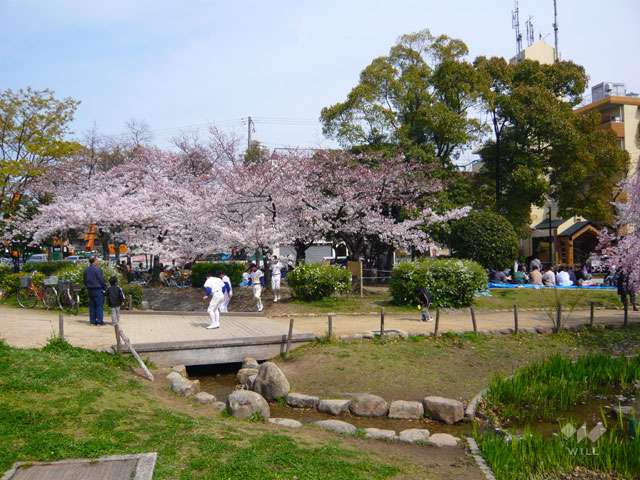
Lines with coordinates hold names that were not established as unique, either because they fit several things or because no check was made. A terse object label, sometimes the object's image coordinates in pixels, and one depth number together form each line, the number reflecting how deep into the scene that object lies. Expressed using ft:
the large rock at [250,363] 41.61
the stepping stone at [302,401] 33.45
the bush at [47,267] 77.19
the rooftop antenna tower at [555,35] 150.92
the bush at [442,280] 61.21
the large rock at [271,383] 34.58
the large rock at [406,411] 31.60
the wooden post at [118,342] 36.51
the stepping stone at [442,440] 25.66
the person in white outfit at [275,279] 67.36
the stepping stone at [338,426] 26.96
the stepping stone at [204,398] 31.27
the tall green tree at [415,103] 84.69
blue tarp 81.10
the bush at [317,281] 64.96
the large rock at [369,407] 31.83
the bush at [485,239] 79.25
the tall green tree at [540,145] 88.38
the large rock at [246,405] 27.73
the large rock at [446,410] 31.12
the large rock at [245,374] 39.00
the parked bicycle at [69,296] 57.26
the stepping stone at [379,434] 26.27
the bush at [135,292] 63.07
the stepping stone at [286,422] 27.12
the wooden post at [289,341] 44.06
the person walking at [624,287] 56.29
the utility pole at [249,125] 135.54
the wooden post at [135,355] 35.17
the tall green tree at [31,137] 85.56
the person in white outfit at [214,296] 48.32
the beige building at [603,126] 116.37
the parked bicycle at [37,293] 60.26
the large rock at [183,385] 32.64
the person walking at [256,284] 61.26
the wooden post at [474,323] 48.19
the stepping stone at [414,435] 26.03
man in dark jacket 48.49
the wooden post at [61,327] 37.10
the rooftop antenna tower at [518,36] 156.76
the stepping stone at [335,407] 32.22
